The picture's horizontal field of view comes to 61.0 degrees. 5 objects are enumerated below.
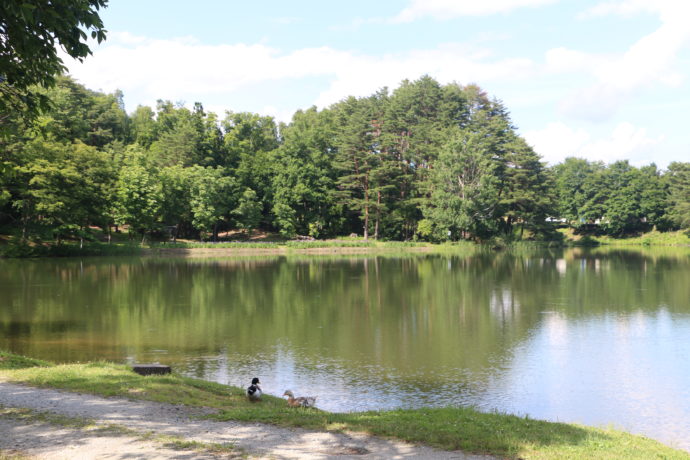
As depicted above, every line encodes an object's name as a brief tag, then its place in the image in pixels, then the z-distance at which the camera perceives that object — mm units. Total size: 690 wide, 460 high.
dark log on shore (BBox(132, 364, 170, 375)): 12977
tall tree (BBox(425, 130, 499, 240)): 70438
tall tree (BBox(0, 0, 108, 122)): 7904
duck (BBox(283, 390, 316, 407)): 10641
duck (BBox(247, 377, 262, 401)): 11250
